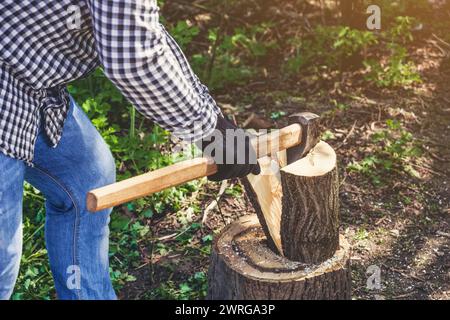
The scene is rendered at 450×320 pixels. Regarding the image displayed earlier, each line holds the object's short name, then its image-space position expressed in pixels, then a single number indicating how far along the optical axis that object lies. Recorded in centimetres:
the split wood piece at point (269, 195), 277
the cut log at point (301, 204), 274
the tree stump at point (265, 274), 272
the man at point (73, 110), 204
